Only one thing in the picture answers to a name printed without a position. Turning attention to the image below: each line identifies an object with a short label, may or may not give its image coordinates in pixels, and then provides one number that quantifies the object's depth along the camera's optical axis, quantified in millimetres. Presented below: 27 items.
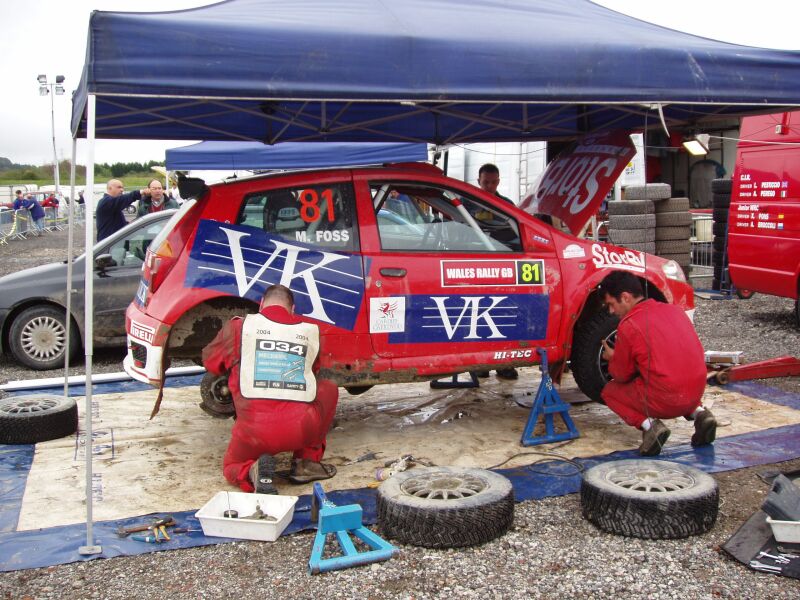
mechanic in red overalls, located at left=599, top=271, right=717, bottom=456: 4961
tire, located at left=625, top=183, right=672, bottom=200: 12250
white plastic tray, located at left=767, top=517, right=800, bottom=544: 3707
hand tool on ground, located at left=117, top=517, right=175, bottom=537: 4125
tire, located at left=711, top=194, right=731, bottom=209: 12273
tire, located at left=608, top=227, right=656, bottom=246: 12055
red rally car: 5148
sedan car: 8117
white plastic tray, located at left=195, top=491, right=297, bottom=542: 4016
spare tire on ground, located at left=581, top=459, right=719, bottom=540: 3922
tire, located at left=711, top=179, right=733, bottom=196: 12320
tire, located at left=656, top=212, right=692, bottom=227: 12172
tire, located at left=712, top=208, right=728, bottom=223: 12420
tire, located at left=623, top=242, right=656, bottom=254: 12148
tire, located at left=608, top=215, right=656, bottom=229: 12062
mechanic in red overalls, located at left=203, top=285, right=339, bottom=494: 4500
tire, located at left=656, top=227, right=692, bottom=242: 12273
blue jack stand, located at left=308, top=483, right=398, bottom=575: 3713
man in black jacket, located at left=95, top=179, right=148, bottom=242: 9969
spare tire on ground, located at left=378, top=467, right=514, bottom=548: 3863
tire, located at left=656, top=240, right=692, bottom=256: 12281
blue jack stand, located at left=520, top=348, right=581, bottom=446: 5398
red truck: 9211
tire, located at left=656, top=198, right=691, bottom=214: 12211
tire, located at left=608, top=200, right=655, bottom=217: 12266
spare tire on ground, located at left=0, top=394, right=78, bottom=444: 5633
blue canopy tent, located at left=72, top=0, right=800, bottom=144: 4043
